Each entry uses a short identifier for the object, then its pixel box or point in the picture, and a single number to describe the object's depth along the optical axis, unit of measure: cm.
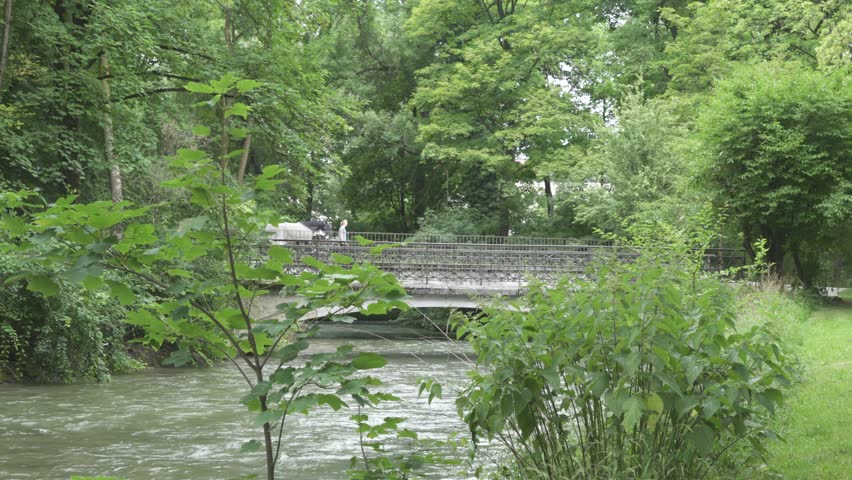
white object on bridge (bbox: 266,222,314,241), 3418
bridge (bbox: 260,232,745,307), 2578
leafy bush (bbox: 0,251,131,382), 1475
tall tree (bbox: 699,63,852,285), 2295
